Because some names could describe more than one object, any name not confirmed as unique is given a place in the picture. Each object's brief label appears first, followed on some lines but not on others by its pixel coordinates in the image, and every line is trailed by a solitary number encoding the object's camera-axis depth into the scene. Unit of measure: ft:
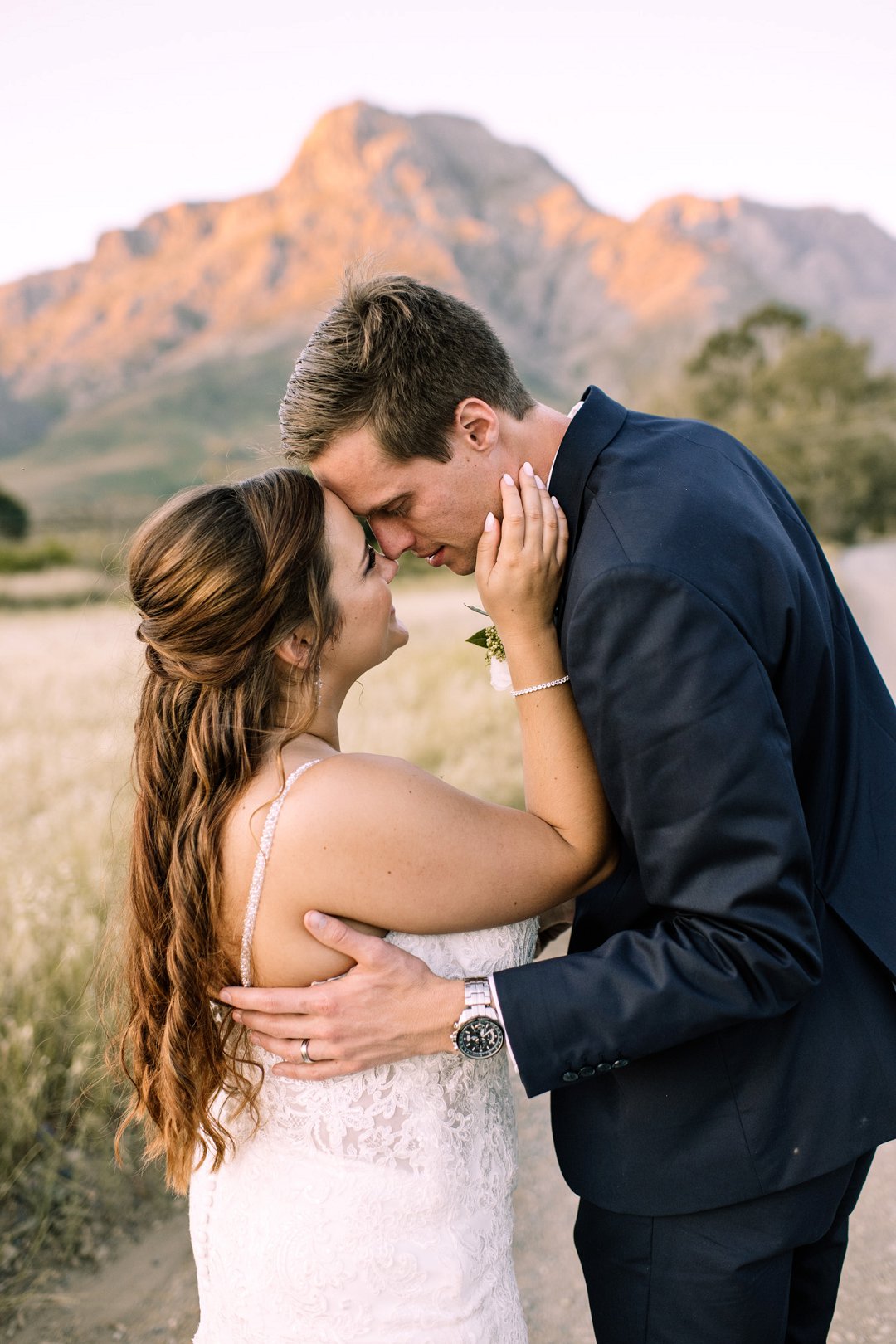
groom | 5.80
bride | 6.84
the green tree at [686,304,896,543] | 136.98
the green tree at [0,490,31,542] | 109.04
